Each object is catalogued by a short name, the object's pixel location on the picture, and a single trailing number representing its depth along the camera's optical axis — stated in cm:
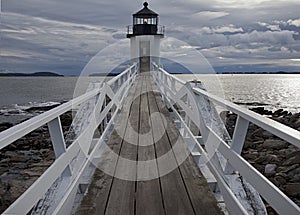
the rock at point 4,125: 1695
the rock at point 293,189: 646
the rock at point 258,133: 1332
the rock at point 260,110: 2270
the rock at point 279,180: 712
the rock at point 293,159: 830
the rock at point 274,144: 1082
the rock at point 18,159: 1038
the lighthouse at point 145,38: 2097
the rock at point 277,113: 2205
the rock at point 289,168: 785
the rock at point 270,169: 794
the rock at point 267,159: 908
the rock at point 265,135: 1320
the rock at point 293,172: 757
